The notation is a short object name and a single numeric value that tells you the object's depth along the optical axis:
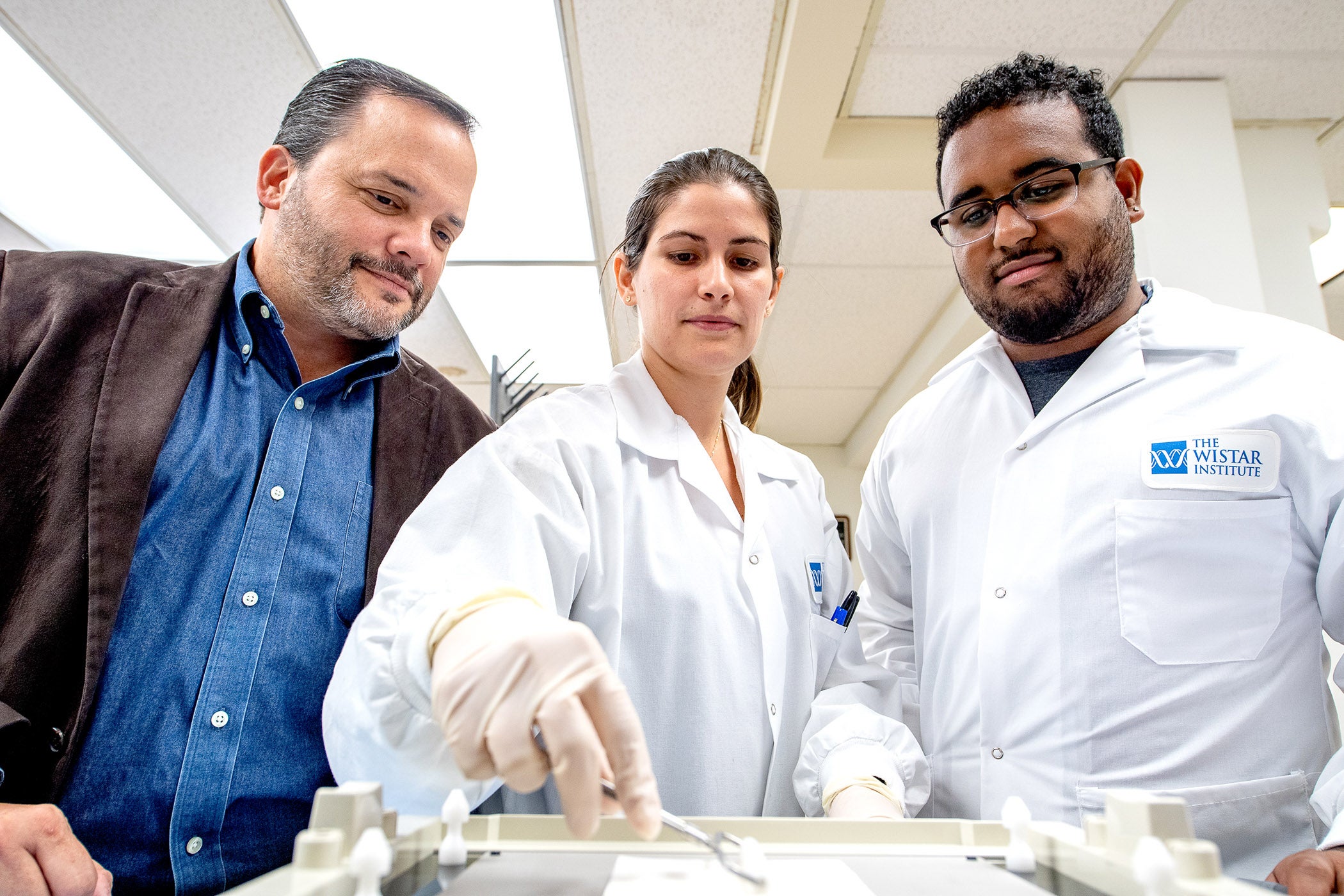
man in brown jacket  0.82
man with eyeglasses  0.95
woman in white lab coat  0.58
